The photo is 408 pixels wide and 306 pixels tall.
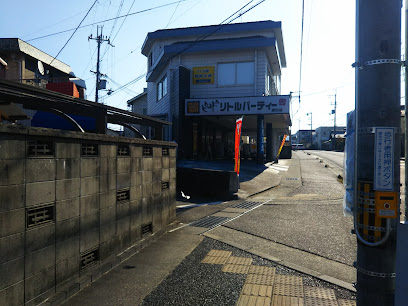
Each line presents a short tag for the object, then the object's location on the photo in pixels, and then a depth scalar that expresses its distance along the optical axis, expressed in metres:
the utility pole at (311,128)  113.25
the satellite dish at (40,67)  26.08
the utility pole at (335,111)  74.22
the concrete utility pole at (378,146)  2.38
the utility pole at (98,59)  35.28
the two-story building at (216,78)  19.62
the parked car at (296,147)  79.75
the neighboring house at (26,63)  23.83
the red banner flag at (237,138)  14.58
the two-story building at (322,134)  102.55
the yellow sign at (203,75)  21.16
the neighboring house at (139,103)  34.76
